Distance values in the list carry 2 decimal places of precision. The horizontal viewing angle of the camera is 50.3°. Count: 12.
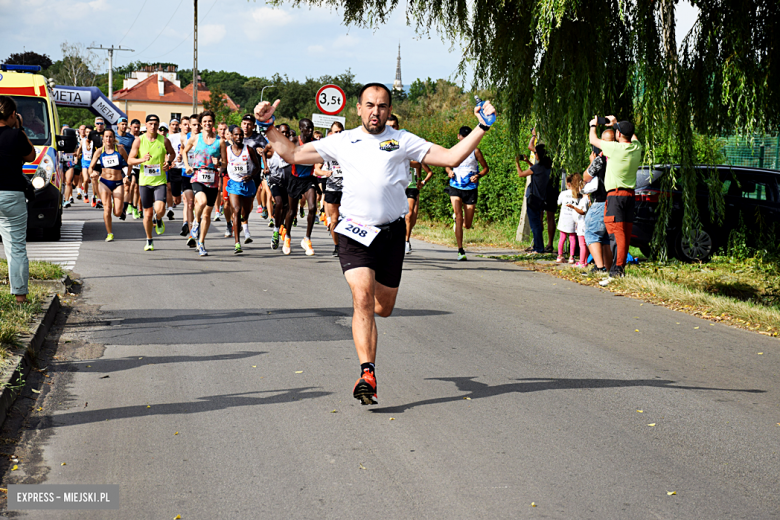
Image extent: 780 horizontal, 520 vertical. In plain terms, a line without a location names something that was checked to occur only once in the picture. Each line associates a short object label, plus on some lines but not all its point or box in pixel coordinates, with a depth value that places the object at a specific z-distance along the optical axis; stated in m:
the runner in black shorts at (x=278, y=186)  14.01
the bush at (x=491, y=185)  18.03
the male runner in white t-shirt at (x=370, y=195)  5.25
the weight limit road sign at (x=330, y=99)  17.97
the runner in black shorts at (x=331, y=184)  12.29
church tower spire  149.12
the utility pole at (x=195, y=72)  40.61
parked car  13.16
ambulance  14.41
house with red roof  118.69
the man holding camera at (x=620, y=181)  10.40
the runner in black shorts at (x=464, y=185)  13.05
